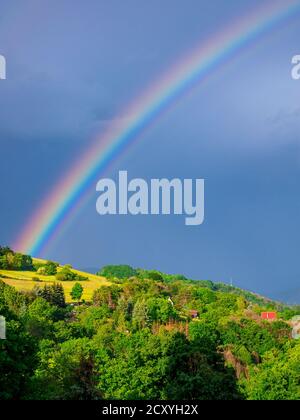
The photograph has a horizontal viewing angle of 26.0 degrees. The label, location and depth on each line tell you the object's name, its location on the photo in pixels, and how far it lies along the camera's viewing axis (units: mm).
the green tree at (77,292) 105938
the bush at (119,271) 182638
